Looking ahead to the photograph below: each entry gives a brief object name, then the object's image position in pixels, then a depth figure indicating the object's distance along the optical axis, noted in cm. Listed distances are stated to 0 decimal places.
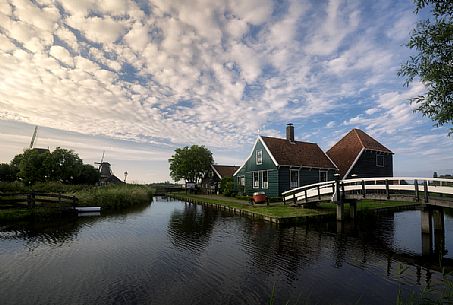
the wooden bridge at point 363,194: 1348
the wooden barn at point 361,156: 3216
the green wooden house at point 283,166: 2902
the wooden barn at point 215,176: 4691
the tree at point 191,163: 5477
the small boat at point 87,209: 2247
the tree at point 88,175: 4698
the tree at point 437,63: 915
